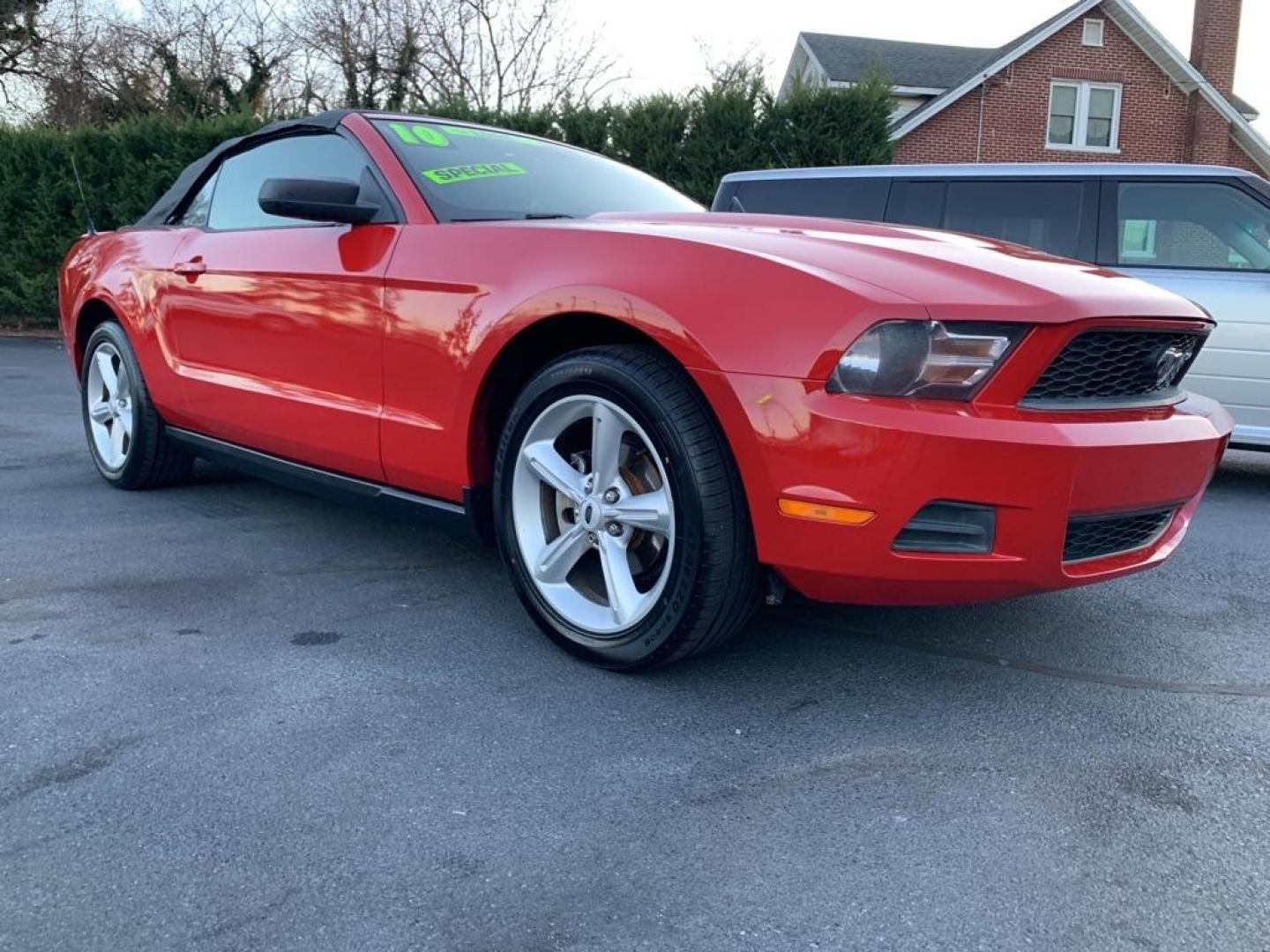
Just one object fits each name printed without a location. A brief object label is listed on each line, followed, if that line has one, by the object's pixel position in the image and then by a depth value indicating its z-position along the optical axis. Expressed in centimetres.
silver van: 563
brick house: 2352
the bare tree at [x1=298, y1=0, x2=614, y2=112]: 2602
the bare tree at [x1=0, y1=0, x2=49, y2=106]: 2553
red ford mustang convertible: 227
